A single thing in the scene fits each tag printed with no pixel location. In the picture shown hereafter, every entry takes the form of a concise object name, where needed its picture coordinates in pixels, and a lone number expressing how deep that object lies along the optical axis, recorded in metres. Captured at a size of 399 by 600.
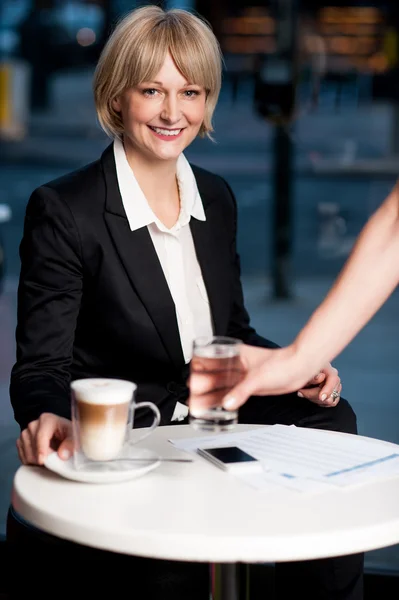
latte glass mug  2.56
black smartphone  2.67
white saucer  2.59
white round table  2.43
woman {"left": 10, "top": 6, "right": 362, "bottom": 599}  3.12
